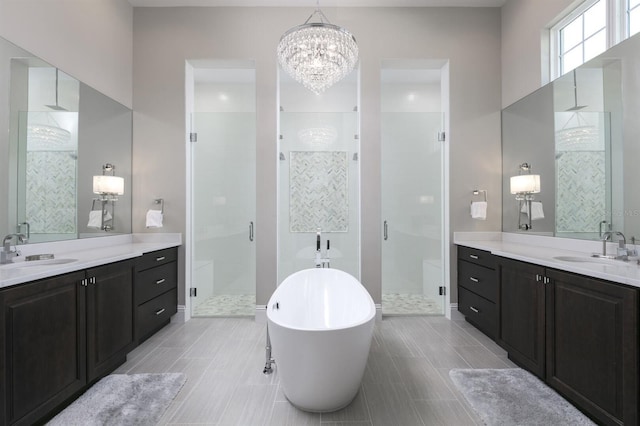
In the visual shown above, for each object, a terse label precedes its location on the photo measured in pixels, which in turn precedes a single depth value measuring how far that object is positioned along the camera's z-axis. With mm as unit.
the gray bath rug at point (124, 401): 1724
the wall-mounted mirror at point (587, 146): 2074
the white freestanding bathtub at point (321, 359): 1550
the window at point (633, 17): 2172
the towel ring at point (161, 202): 3336
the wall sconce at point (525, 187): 2922
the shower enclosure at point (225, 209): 3508
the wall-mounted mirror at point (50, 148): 2027
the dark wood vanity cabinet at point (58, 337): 1480
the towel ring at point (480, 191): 3398
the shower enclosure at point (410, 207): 3602
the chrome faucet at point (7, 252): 1921
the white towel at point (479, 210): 3289
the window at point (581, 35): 2455
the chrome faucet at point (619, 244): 2033
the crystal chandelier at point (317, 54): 2379
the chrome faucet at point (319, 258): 3297
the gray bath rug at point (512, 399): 1725
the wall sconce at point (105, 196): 2809
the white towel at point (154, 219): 3238
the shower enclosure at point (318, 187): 3508
